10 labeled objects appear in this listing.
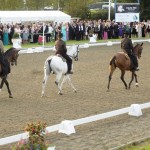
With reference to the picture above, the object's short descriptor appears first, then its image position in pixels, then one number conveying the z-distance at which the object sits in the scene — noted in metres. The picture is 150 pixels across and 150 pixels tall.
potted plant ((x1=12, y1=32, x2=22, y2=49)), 37.75
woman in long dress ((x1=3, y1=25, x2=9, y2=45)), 39.62
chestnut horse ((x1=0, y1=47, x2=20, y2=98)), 18.05
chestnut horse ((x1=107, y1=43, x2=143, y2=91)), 19.09
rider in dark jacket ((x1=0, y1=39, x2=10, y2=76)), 16.57
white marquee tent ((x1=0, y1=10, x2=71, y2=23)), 42.83
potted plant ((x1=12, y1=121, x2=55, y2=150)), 7.66
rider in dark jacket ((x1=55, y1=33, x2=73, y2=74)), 17.66
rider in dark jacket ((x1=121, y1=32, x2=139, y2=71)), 19.67
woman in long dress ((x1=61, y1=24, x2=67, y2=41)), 44.20
